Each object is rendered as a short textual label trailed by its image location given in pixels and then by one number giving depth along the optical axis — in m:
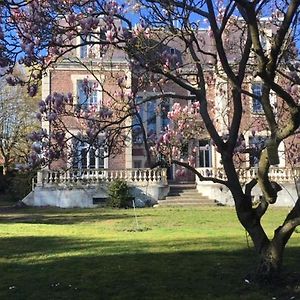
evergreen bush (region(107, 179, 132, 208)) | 27.59
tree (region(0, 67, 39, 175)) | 45.47
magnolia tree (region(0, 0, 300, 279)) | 6.72
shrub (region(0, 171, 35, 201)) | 32.98
